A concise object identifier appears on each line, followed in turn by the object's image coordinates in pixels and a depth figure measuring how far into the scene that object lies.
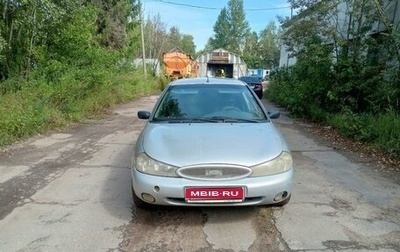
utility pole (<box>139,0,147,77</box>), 25.07
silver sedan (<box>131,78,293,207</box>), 3.46
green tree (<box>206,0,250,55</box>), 87.31
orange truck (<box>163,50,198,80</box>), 29.54
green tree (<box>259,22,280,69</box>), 67.89
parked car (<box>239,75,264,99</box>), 22.33
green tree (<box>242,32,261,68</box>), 75.31
